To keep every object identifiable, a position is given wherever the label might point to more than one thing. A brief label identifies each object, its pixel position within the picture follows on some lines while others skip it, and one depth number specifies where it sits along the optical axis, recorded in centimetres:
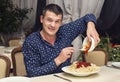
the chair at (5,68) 274
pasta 244
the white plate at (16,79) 215
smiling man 252
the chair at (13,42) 560
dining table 231
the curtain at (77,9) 479
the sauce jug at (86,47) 238
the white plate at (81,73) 237
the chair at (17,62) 351
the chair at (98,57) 360
